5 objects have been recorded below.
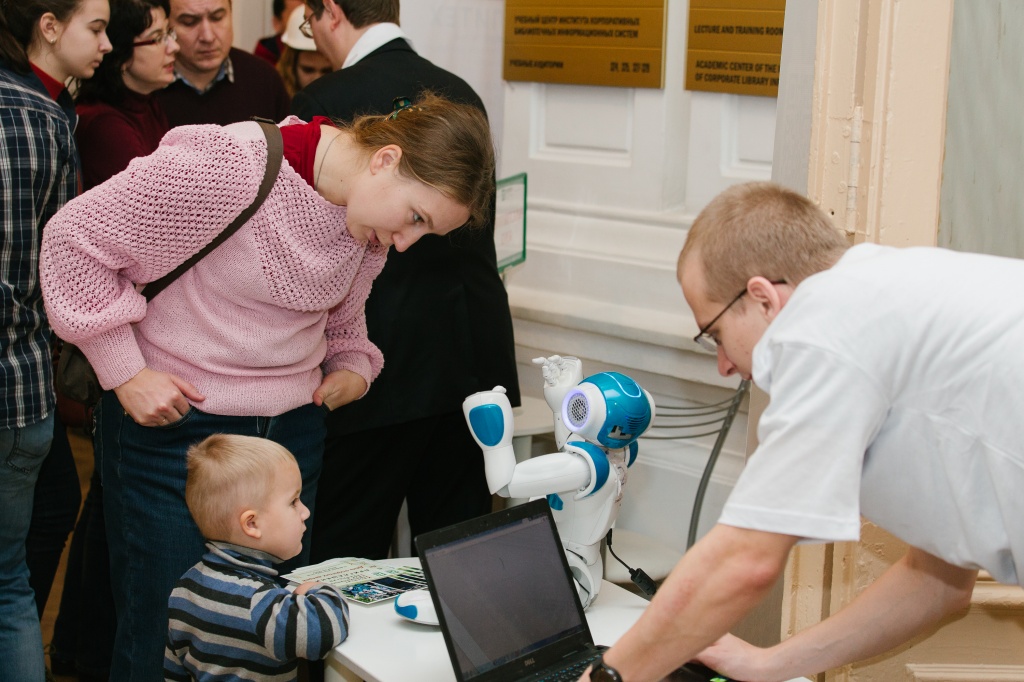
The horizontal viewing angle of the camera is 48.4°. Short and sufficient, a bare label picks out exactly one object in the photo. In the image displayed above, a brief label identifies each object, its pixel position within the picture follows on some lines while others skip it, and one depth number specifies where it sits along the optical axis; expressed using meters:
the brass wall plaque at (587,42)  3.06
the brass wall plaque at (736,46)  2.77
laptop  1.49
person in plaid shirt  2.02
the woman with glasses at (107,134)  2.57
